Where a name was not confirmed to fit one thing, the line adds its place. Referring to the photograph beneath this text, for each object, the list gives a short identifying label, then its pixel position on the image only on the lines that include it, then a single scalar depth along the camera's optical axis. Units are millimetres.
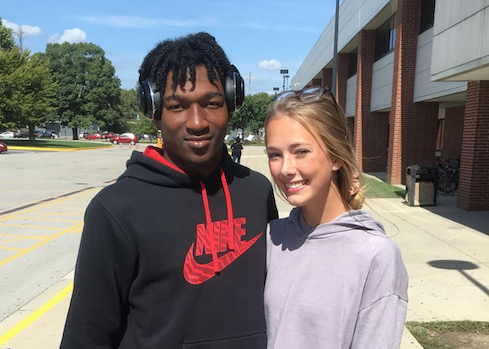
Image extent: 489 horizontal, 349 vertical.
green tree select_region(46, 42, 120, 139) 56906
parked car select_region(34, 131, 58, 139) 67312
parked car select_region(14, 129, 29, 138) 67125
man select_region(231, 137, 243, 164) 19688
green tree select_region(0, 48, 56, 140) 35156
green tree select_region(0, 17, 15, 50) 42438
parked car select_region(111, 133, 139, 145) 55375
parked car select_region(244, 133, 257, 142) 82031
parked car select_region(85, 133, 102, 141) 67462
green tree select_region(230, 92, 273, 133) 67938
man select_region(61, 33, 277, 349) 1312
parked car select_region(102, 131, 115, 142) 64613
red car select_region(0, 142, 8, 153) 29234
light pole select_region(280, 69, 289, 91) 38012
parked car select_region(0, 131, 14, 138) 64700
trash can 10406
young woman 1261
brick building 7992
